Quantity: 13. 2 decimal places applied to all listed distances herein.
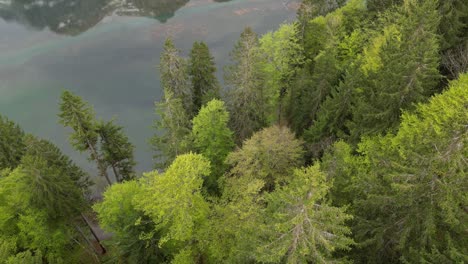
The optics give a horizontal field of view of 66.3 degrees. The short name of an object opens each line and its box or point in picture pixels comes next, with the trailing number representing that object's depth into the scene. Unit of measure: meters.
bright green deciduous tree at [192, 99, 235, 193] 28.72
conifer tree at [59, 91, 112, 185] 29.27
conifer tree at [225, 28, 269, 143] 30.88
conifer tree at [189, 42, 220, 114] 35.56
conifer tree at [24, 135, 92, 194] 29.93
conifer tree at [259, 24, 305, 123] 37.91
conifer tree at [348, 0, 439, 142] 20.78
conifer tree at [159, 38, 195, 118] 31.68
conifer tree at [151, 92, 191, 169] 28.61
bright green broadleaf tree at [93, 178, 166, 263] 24.55
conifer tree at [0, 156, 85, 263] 26.19
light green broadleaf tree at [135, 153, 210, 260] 21.35
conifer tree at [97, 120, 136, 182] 34.38
